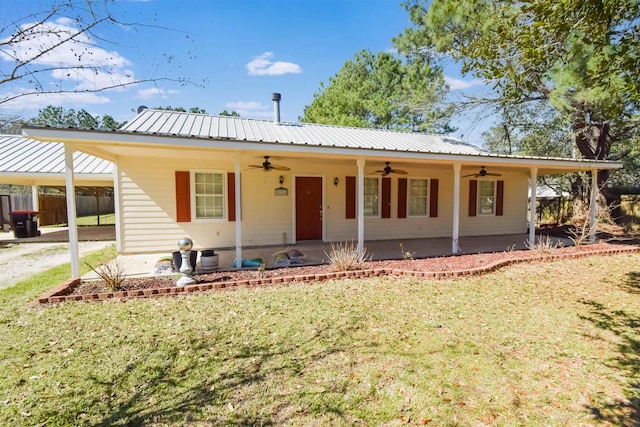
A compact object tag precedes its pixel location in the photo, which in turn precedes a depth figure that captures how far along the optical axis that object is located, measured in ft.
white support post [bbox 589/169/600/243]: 29.68
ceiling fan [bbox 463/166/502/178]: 32.28
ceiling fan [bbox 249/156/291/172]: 25.55
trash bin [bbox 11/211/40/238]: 34.65
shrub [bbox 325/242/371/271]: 20.21
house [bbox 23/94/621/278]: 22.62
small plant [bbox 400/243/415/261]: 23.58
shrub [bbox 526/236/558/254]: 24.95
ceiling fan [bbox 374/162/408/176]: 28.71
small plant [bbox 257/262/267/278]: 19.07
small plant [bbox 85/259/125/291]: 16.42
